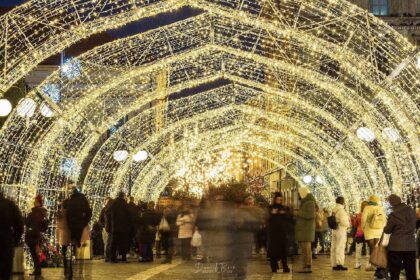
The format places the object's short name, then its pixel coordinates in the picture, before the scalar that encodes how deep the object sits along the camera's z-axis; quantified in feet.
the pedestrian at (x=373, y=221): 69.82
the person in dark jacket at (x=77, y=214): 58.80
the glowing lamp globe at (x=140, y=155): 115.75
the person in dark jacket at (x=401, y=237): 50.42
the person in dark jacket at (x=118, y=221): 84.02
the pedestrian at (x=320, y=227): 107.21
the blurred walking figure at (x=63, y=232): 60.90
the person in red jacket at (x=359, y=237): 75.46
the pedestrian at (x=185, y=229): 73.17
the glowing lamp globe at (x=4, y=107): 62.03
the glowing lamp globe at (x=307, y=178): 153.07
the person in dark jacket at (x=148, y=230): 88.07
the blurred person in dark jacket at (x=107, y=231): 85.87
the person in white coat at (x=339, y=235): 74.84
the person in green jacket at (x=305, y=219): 69.67
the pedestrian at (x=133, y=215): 87.06
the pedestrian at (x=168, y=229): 88.07
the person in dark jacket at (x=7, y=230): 42.16
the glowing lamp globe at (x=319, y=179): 150.82
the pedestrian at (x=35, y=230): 64.59
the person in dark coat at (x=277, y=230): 68.95
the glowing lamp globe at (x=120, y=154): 110.32
